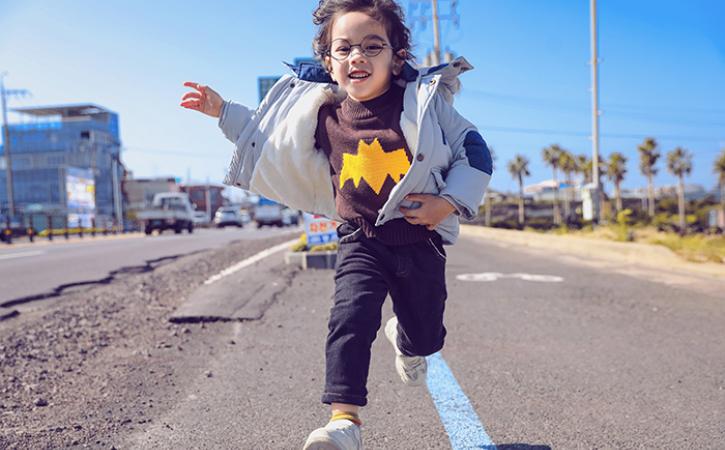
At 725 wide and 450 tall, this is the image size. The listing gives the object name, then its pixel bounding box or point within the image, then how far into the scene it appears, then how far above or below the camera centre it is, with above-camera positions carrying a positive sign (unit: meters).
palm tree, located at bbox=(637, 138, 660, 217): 68.12 +3.56
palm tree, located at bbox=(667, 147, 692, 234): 75.06 +3.32
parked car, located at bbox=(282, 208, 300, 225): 56.76 -1.21
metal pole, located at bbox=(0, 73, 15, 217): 47.19 +5.19
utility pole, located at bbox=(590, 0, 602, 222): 22.55 +3.50
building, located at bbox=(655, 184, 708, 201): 111.66 +0.03
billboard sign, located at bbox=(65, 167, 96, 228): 62.69 +1.87
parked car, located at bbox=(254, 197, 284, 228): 48.53 -0.82
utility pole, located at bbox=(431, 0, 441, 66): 32.93 +8.43
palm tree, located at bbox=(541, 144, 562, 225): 84.38 +5.21
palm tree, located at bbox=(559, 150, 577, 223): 82.44 +4.09
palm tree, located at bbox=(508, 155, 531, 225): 88.44 +3.99
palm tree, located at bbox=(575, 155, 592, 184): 74.53 +3.30
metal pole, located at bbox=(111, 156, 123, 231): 65.91 +2.58
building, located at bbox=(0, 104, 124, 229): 92.12 +9.42
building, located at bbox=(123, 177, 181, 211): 102.62 +3.33
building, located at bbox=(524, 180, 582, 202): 119.12 +0.02
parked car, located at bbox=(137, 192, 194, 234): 34.25 -0.26
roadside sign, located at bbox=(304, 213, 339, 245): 10.56 -0.46
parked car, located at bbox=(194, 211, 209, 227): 42.02 -0.73
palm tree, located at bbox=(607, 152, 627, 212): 73.62 +2.90
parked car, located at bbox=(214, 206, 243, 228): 50.06 -0.88
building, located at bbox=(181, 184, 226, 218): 71.26 +1.33
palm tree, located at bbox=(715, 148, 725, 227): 59.67 +2.09
